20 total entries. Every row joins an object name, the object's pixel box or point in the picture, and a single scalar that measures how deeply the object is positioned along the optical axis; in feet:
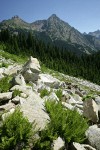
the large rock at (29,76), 24.38
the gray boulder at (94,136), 12.62
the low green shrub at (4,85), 17.45
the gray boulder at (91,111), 15.62
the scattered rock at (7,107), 13.35
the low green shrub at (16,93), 15.84
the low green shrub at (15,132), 10.61
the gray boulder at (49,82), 26.73
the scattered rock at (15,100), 14.63
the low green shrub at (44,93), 18.90
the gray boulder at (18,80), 19.49
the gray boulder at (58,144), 11.31
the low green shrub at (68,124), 12.01
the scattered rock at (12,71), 25.21
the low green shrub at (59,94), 19.84
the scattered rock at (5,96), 14.89
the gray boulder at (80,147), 11.74
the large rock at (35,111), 12.62
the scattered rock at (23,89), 16.67
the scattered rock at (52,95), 17.63
